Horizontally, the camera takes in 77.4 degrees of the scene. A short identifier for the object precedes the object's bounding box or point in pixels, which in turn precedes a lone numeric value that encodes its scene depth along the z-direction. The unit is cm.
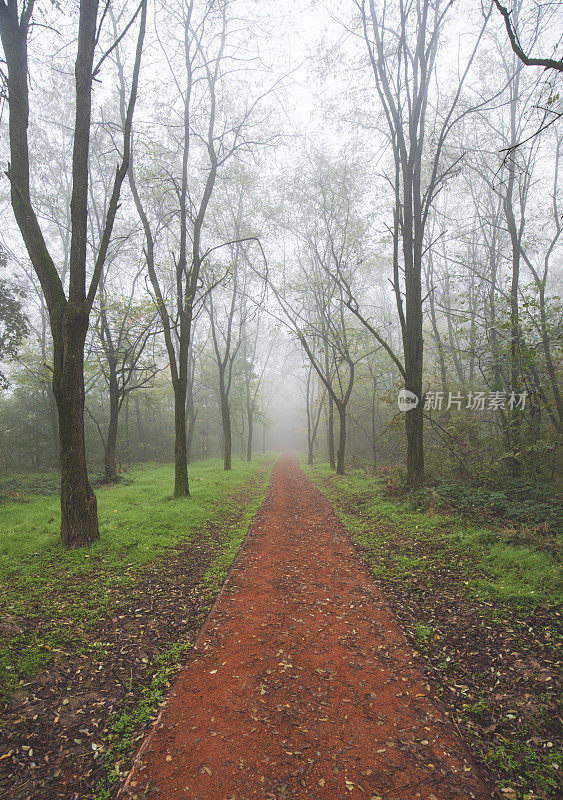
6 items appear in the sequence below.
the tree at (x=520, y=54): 317
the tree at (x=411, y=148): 829
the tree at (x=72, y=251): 566
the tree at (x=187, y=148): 927
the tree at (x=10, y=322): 1207
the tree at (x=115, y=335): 1332
